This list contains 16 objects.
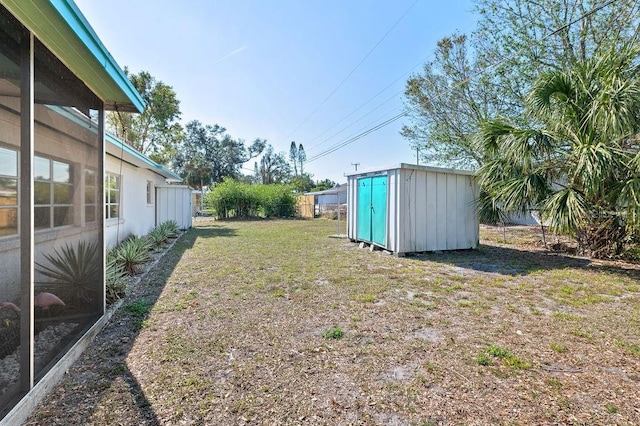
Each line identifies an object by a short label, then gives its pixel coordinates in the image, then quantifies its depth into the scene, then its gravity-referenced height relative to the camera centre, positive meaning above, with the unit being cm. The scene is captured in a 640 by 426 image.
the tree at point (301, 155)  6127 +1109
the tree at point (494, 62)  960 +538
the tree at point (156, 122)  2142 +638
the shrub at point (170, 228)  1084 -55
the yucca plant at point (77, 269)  264 -50
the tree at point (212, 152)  4159 +836
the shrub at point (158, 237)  882 -72
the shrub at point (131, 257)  558 -80
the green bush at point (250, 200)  2134 +85
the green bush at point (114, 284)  402 -95
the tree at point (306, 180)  5344 +570
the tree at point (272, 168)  4975 +716
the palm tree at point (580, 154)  534 +111
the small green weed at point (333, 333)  314 -122
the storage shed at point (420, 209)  768 +8
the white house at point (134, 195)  702 +55
